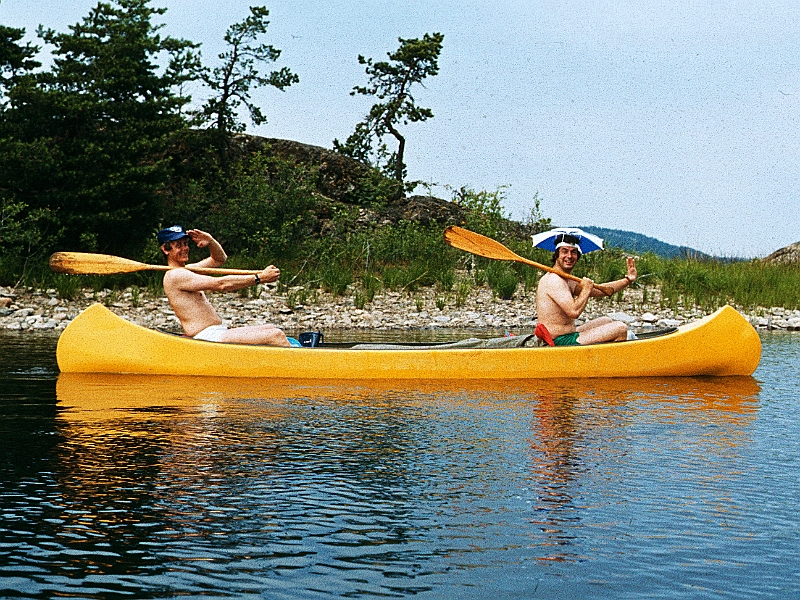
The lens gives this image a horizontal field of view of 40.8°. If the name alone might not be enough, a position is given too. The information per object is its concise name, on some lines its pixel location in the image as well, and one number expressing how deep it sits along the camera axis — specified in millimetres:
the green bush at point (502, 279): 19719
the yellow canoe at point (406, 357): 9281
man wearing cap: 9133
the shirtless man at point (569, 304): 9133
